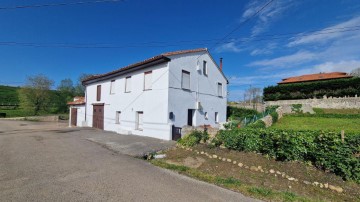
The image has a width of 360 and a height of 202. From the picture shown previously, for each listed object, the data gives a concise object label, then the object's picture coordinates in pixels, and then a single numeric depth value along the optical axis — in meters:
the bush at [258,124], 13.33
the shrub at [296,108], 25.65
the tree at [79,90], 56.94
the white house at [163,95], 14.20
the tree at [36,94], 42.56
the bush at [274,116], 19.70
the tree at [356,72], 48.25
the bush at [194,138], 10.68
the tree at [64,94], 49.16
